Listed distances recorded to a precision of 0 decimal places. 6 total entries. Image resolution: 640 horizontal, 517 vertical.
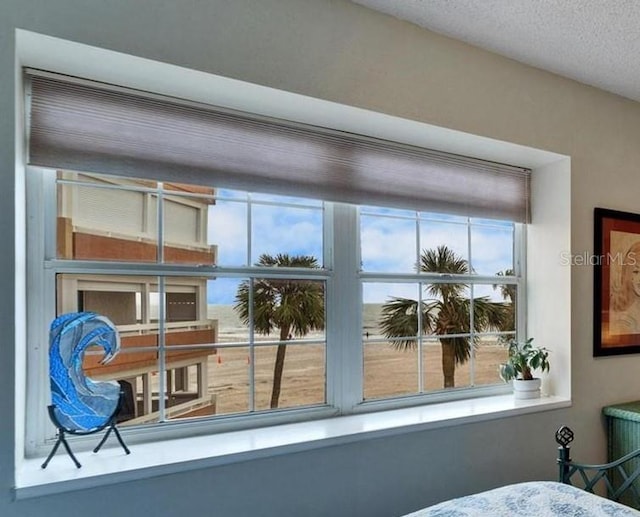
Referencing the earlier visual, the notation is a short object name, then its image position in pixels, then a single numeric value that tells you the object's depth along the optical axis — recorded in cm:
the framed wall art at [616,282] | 270
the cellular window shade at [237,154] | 166
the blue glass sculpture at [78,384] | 157
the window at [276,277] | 177
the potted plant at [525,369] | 257
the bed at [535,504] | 148
